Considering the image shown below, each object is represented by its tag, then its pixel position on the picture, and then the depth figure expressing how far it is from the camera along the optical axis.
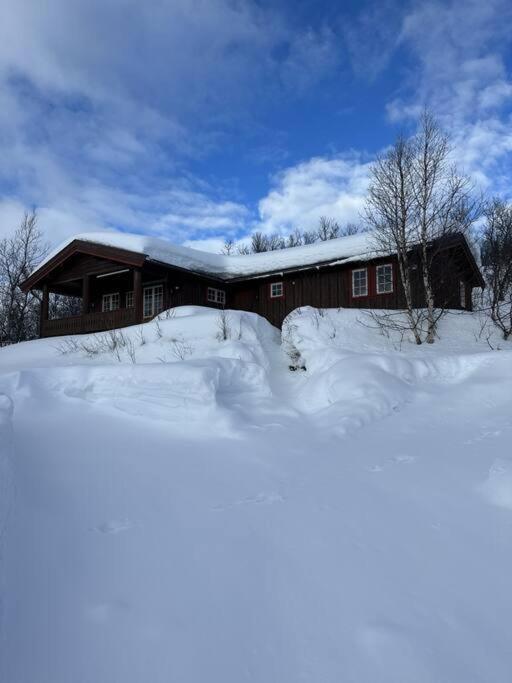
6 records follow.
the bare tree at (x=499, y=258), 14.79
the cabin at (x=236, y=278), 15.99
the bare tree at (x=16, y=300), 26.59
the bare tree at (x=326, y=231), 45.16
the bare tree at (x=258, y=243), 45.28
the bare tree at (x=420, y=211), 13.25
